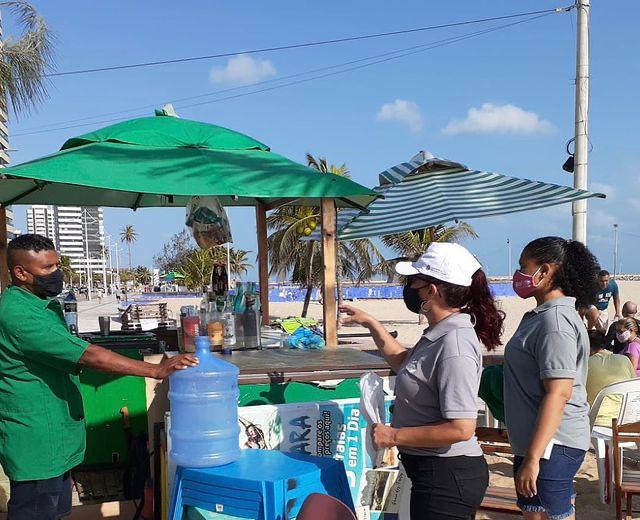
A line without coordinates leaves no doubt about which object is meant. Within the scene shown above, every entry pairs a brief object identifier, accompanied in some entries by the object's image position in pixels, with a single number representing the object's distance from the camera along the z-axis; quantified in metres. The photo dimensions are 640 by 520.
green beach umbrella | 3.83
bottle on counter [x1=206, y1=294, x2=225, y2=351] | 4.45
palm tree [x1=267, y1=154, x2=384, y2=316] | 26.45
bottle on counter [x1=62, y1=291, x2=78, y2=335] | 5.39
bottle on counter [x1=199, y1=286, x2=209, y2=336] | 4.48
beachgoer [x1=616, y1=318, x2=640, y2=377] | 6.51
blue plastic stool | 2.66
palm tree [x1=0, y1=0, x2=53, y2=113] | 16.86
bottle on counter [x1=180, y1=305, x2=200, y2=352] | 4.32
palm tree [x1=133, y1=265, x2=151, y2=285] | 116.75
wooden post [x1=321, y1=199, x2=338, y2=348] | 4.51
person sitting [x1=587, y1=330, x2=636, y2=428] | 5.21
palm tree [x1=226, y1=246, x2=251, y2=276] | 57.62
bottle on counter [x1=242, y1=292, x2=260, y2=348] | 4.65
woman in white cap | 2.27
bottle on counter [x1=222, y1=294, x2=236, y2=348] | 4.54
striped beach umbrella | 6.72
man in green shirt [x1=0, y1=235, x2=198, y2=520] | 2.89
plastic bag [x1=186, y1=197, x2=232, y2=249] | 5.29
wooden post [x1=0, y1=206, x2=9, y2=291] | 5.39
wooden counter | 3.70
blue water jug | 3.15
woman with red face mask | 2.55
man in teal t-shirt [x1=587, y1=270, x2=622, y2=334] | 8.48
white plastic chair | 4.72
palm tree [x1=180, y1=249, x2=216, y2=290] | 47.50
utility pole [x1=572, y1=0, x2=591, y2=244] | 7.61
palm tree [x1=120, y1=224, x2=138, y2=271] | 144.12
